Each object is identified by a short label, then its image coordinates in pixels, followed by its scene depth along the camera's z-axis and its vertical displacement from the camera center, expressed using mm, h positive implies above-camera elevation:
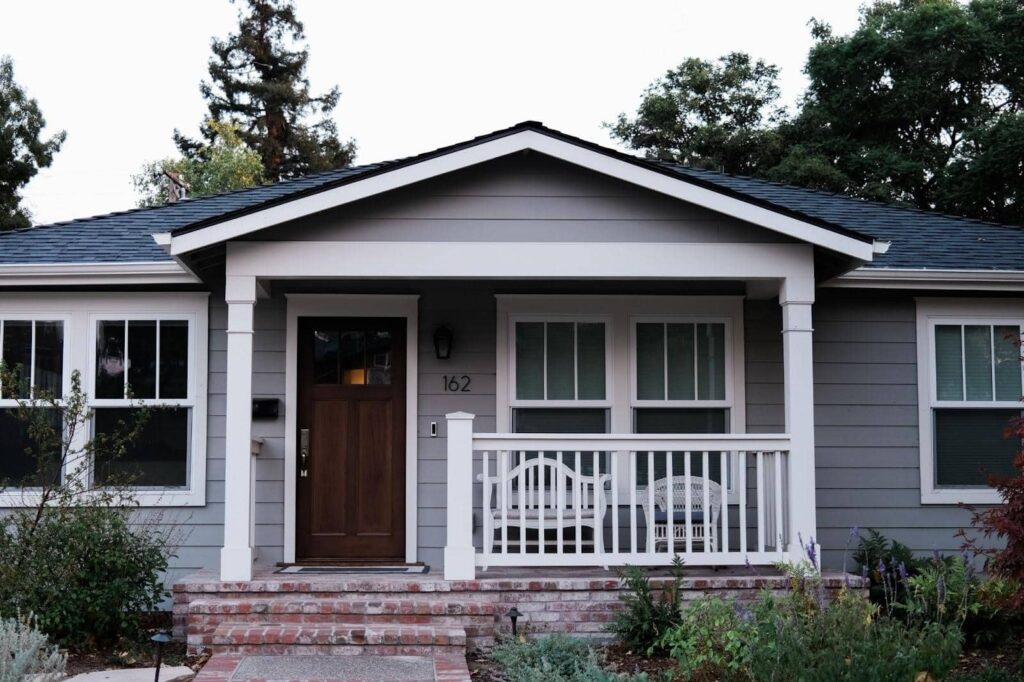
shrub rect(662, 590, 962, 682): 4707 -1128
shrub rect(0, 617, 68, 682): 4718 -1145
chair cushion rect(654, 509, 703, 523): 7484 -728
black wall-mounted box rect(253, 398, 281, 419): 7949 +97
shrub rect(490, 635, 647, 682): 5406 -1372
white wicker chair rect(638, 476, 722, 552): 7379 -650
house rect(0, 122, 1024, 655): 7875 +311
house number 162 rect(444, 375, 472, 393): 8062 +294
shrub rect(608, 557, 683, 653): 6309 -1236
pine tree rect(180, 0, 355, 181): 30156 +9854
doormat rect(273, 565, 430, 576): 7236 -1096
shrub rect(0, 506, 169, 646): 6199 -952
